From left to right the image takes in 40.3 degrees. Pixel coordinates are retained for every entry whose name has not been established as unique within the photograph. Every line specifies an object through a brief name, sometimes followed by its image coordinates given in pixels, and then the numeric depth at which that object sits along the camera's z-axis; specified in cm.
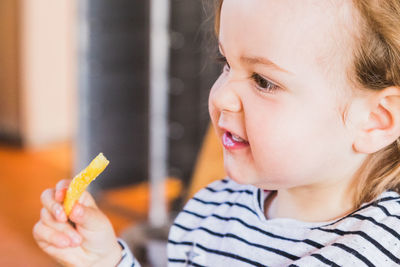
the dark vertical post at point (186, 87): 278
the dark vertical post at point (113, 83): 293
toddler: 65
